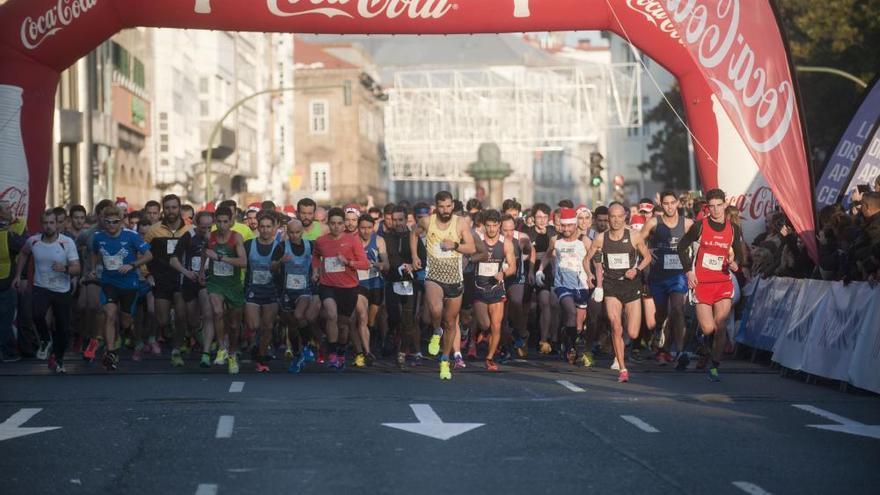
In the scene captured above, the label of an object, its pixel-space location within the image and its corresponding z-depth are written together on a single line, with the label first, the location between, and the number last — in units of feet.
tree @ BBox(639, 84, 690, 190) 214.07
